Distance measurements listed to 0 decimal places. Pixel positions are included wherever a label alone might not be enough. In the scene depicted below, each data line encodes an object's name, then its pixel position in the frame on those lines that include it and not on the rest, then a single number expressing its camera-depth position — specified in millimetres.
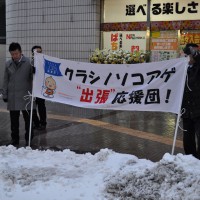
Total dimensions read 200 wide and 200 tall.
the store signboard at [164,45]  12109
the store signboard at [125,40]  12641
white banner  5578
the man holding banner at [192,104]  5242
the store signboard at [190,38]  11695
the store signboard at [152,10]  11797
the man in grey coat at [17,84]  6715
